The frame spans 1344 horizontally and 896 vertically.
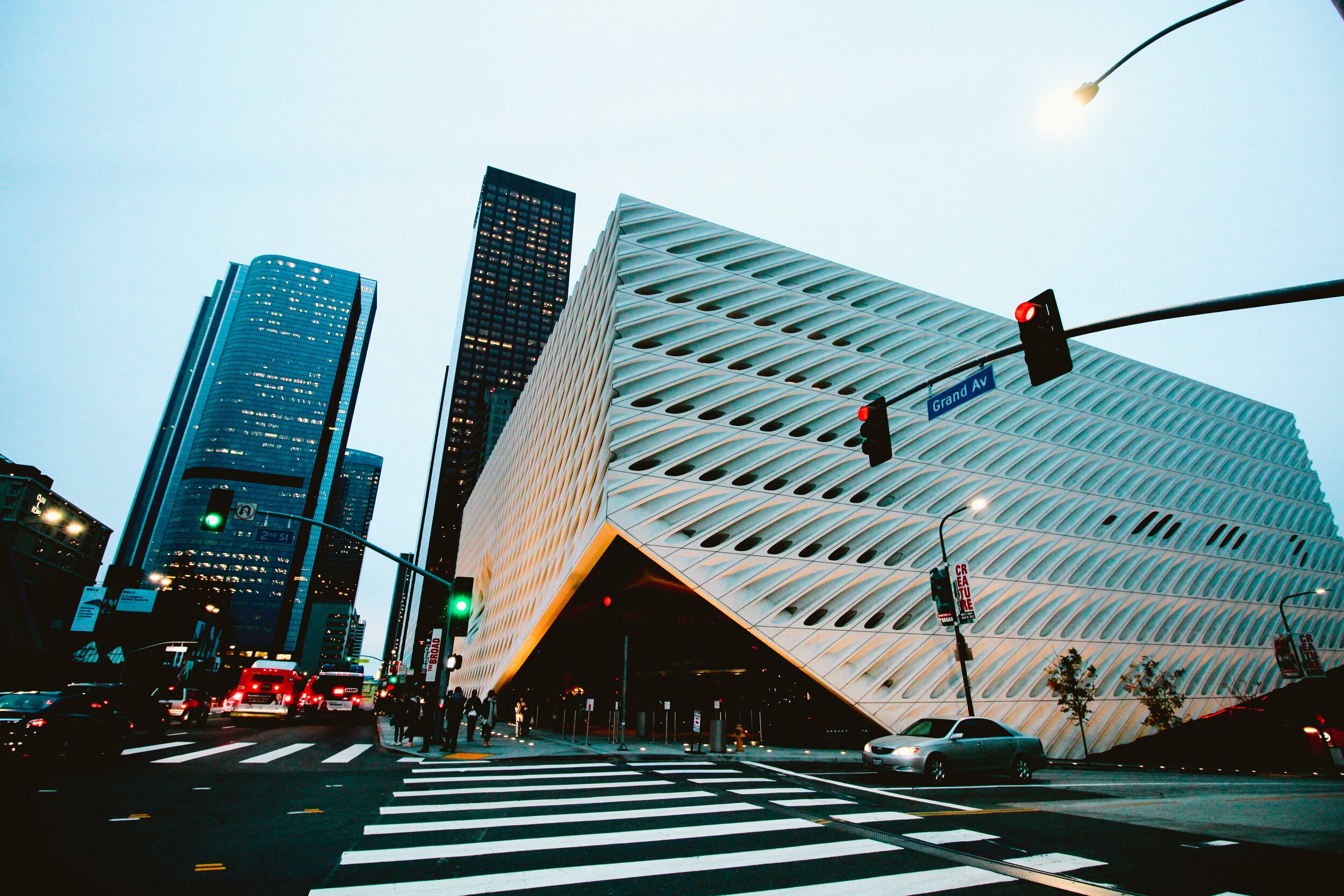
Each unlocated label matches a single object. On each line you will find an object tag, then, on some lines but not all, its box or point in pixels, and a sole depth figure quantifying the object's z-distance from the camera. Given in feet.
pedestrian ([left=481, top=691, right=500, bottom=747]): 69.56
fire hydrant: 69.36
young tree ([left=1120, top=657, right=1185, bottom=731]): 96.73
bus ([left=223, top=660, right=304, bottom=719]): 98.07
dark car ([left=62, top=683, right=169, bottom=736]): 47.39
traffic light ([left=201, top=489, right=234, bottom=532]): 47.69
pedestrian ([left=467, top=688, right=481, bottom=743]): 75.97
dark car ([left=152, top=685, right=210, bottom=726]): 91.50
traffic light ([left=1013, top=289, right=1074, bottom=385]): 22.50
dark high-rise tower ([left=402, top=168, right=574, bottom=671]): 521.65
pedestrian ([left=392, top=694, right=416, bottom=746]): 70.64
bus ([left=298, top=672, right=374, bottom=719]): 154.20
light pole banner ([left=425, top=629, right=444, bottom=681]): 67.00
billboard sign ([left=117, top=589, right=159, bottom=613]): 170.19
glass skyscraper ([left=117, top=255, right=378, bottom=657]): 578.66
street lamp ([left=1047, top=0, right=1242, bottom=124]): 24.58
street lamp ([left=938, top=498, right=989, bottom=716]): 66.59
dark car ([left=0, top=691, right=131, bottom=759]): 38.09
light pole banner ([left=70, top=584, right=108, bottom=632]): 125.90
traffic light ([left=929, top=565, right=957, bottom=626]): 66.95
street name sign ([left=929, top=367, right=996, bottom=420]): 27.30
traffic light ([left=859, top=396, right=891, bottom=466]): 31.68
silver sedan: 44.75
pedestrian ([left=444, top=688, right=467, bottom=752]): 61.31
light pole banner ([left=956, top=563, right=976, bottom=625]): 68.85
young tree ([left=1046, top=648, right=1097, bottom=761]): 88.58
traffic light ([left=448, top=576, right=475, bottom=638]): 61.62
